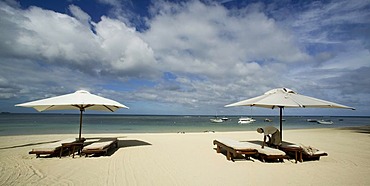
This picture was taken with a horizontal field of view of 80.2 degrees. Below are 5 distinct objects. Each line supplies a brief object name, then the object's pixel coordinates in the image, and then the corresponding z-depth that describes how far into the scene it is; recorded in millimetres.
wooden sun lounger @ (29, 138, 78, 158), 6588
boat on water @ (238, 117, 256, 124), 44475
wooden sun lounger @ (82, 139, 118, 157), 6652
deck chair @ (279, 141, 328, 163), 6548
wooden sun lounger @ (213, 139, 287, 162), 6242
